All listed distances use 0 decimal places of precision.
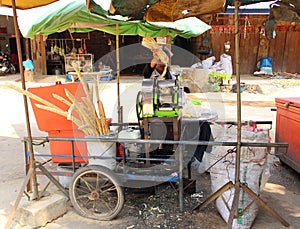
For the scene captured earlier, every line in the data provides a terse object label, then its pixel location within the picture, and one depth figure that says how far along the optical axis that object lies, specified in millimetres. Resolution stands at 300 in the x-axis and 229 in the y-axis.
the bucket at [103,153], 3237
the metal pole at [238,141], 2592
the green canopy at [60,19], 3930
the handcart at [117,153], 3180
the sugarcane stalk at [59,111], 3166
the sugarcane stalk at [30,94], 2990
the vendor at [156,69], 4363
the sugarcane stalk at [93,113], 3287
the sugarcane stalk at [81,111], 3154
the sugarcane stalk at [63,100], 3273
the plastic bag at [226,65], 11891
